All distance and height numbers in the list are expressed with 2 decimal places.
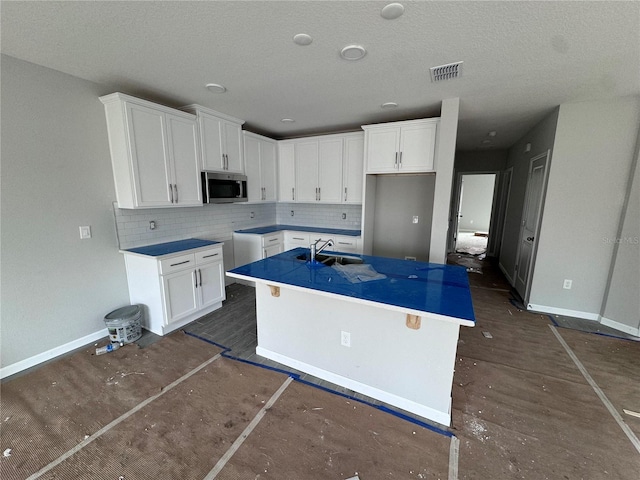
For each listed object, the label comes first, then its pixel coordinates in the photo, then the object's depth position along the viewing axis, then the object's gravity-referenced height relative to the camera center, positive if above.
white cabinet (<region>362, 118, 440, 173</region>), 3.21 +0.74
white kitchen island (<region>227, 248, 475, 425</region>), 1.70 -0.95
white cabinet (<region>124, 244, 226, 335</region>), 2.73 -0.96
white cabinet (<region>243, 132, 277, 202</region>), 4.06 +0.57
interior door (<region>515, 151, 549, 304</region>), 3.48 -0.27
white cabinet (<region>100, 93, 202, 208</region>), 2.58 +0.53
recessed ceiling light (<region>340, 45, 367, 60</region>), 1.91 +1.14
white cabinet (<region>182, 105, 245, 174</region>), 3.28 +0.83
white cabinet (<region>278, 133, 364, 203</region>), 4.06 +0.55
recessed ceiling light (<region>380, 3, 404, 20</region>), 1.48 +1.13
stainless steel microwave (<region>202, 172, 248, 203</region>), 3.37 +0.19
